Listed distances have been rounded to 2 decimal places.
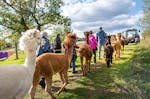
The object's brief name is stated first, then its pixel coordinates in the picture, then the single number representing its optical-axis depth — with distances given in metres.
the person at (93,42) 6.42
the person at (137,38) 18.07
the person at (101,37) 7.43
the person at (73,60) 5.36
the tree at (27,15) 8.29
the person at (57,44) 5.62
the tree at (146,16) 13.09
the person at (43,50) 4.15
